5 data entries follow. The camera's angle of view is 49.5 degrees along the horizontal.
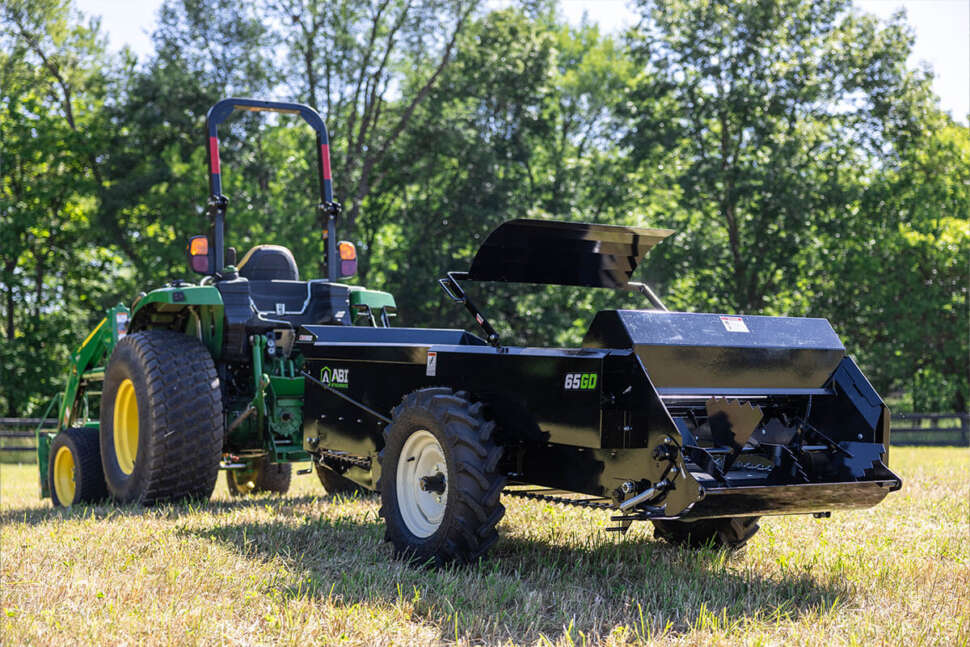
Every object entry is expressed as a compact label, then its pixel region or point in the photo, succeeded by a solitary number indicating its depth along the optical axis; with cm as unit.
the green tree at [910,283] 2870
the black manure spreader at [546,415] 447
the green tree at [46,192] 2816
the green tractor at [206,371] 691
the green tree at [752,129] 2598
